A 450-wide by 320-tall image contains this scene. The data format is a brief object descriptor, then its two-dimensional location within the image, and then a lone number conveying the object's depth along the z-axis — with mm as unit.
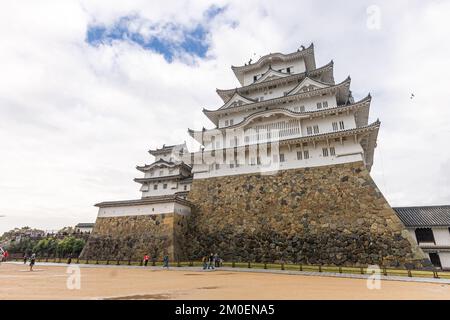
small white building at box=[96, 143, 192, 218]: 20438
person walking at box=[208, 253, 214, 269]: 15491
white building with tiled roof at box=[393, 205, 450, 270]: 18094
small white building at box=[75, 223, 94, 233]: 44541
